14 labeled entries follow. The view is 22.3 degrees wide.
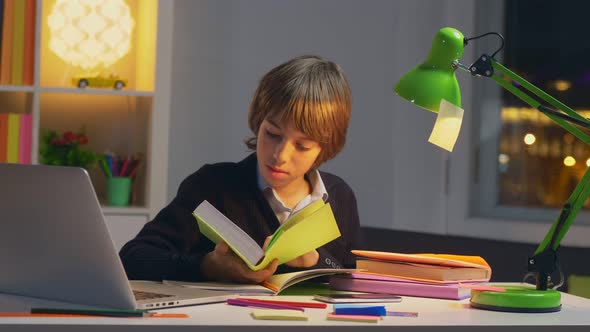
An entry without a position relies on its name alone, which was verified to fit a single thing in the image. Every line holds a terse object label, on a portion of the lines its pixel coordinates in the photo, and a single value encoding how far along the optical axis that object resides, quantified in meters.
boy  3.17
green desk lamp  2.74
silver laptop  2.57
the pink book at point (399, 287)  2.91
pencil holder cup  4.54
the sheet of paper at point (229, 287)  2.85
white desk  2.45
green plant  4.50
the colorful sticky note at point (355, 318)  2.54
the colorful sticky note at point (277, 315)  2.53
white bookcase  4.48
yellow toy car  4.54
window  4.57
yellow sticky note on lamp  2.93
